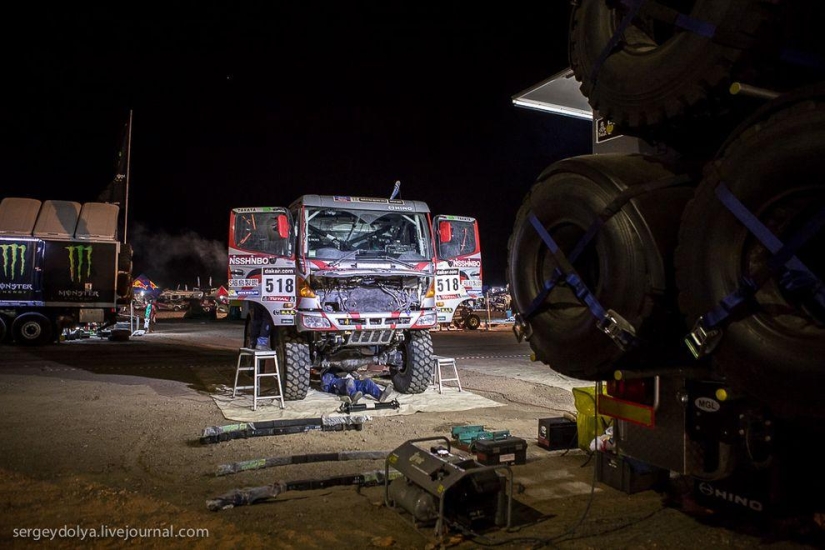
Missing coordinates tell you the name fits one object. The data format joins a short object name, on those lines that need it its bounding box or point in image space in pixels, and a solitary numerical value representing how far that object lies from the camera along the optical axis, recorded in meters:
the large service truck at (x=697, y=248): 2.28
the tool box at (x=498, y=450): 5.06
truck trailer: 17.61
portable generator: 3.80
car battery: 6.03
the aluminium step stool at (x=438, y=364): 9.44
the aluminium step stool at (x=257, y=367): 8.20
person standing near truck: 23.64
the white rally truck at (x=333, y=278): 8.44
